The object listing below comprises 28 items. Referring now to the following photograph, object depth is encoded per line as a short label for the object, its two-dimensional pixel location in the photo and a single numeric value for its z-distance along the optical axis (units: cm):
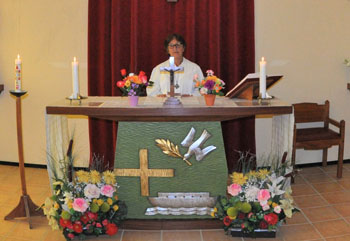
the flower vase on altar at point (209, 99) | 312
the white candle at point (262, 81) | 310
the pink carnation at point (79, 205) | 310
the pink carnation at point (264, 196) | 311
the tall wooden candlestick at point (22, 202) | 342
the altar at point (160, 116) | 303
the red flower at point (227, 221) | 314
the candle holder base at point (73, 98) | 325
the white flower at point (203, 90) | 315
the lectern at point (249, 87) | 318
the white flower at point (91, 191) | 315
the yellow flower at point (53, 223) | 320
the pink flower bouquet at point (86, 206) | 313
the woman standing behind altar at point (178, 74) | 417
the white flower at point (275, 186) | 315
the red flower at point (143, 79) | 313
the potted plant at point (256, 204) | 312
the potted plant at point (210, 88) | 312
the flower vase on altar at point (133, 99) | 312
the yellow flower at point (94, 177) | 322
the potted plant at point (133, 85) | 312
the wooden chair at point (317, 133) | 439
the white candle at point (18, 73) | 329
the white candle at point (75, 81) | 320
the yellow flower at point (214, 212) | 322
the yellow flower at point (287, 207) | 315
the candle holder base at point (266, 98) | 318
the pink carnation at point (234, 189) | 315
